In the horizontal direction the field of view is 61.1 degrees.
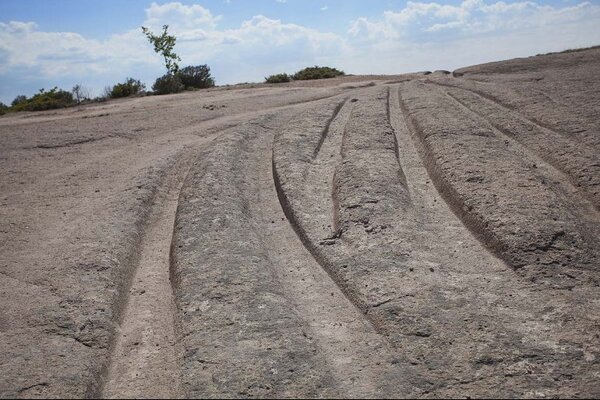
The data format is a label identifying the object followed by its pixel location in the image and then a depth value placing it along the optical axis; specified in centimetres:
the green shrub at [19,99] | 3569
